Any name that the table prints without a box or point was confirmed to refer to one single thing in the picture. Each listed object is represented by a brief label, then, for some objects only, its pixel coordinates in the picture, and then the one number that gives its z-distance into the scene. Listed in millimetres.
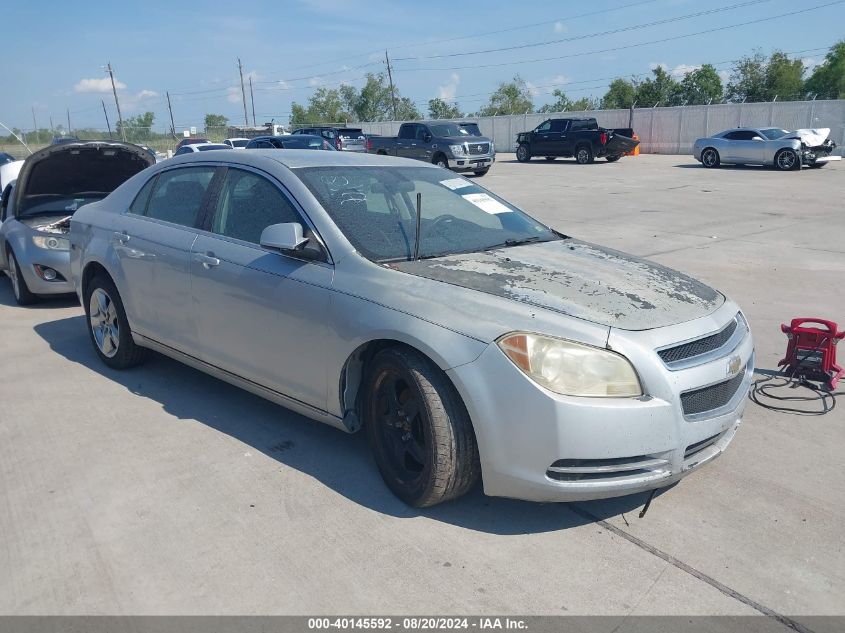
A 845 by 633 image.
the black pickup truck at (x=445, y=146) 25094
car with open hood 7707
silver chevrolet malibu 3070
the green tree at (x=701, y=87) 69062
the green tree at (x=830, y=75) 67312
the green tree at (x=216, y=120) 85375
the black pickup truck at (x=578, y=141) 30656
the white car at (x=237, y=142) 27203
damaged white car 24625
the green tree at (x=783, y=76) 61688
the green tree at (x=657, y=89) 63094
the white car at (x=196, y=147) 24531
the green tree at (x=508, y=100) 88000
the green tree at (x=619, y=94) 74312
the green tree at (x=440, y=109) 89062
